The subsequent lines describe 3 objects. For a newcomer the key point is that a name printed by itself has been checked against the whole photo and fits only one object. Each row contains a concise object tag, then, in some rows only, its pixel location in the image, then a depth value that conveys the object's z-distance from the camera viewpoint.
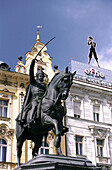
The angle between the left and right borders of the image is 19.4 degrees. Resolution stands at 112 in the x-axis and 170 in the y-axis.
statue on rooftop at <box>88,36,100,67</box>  32.84
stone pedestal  7.22
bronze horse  8.62
